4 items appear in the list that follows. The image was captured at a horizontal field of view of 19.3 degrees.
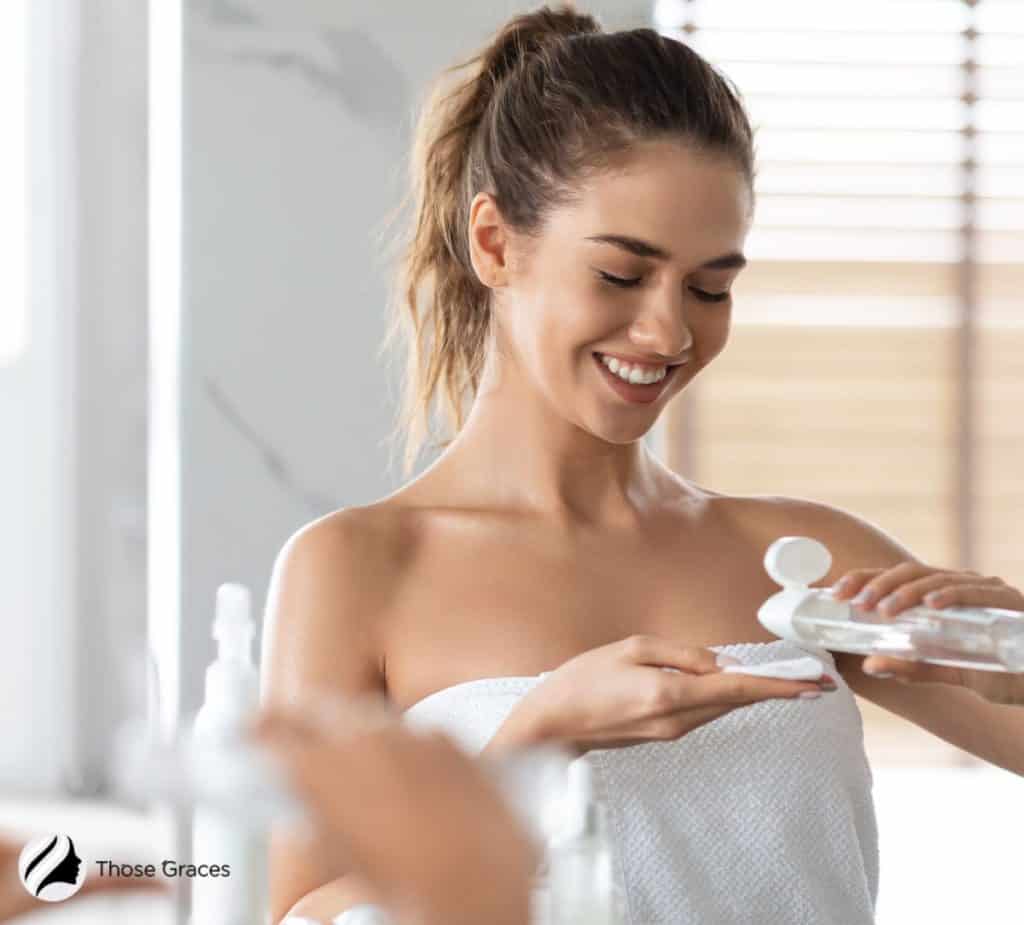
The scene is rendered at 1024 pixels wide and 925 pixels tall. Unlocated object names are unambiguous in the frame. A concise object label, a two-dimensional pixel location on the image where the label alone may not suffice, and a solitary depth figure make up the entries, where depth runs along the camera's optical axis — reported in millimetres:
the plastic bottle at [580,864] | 1420
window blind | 2773
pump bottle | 1505
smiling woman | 1713
